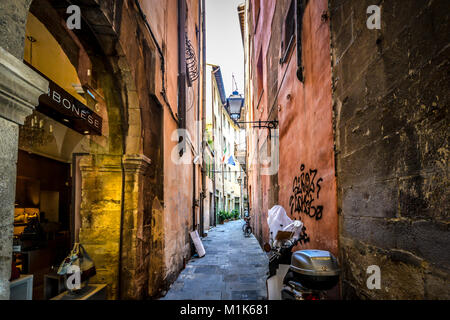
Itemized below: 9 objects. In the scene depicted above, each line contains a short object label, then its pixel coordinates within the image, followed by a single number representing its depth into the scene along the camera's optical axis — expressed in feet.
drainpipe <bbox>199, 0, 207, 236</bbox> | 44.89
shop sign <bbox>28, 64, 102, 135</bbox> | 9.80
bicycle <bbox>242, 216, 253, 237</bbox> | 46.03
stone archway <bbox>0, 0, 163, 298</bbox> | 12.47
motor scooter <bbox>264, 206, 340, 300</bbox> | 7.02
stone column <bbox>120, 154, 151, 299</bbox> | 12.50
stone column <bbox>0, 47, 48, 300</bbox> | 4.44
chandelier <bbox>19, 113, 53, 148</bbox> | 15.64
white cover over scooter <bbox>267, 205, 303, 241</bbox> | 12.46
